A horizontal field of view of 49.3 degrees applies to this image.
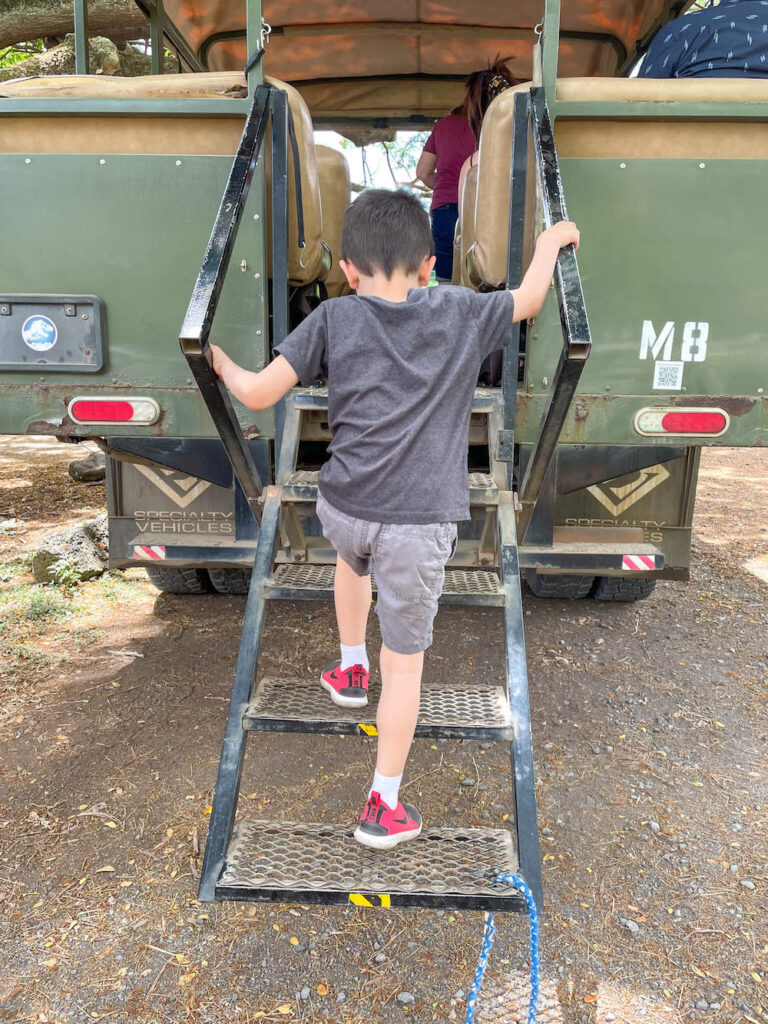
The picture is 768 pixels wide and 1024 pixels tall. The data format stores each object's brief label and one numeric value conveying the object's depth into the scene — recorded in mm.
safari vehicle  2389
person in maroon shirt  4086
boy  1785
